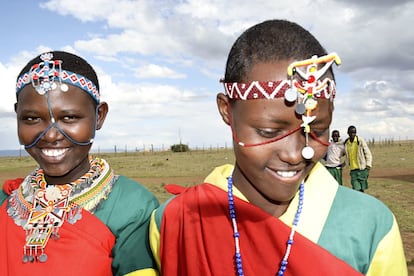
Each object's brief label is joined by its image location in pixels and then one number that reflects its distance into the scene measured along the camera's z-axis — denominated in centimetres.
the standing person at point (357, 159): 1121
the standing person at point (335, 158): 1152
